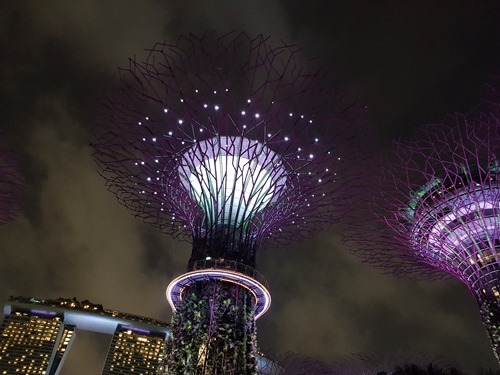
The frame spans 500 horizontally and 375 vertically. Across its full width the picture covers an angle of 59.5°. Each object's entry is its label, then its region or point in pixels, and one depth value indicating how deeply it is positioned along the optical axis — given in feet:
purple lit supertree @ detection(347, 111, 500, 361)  92.05
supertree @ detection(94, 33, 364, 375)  71.46
